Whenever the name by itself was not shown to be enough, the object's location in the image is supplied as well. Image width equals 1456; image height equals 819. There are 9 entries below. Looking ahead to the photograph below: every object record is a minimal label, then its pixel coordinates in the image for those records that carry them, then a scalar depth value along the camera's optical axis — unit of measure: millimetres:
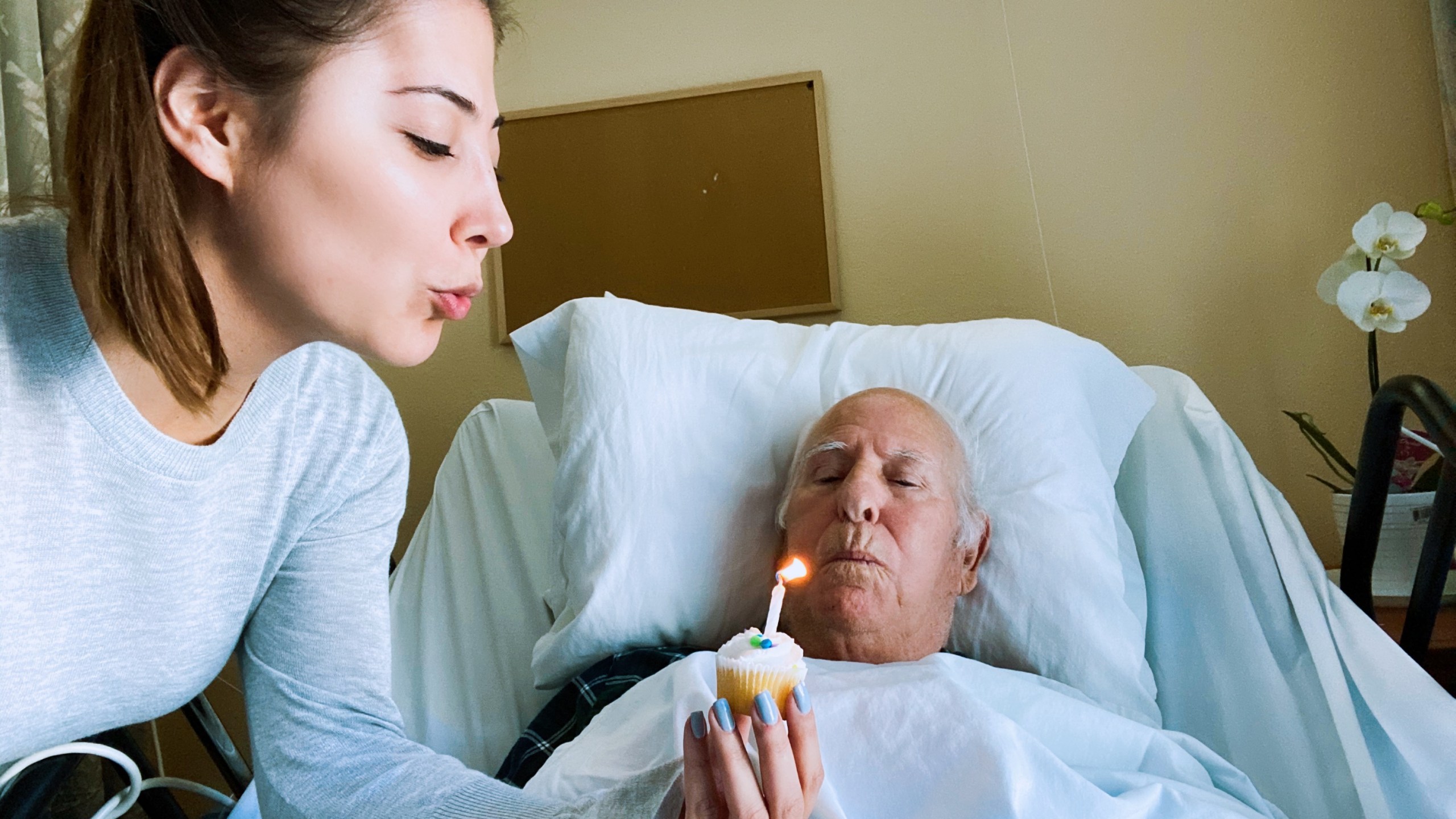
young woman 742
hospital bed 1143
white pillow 1338
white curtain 1473
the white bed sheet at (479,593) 1435
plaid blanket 1266
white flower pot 1465
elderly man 777
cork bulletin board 1963
